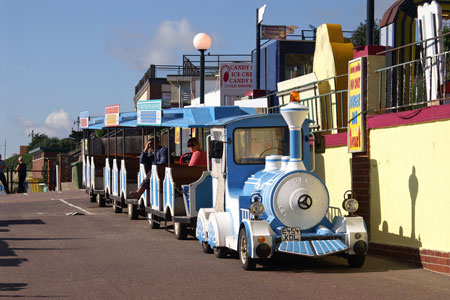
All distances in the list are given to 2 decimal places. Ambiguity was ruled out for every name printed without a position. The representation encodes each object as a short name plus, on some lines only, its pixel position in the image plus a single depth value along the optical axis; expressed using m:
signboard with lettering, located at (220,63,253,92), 33.94
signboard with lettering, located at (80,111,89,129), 25.06
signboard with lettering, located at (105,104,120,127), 21.23
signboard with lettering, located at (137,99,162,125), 16.92
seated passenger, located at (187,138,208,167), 15.96
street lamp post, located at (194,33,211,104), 22.12
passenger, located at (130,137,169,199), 17.94
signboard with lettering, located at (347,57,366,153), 13.31
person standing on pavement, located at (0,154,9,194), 33.31
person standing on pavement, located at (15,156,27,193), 36.09
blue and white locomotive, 10.80
